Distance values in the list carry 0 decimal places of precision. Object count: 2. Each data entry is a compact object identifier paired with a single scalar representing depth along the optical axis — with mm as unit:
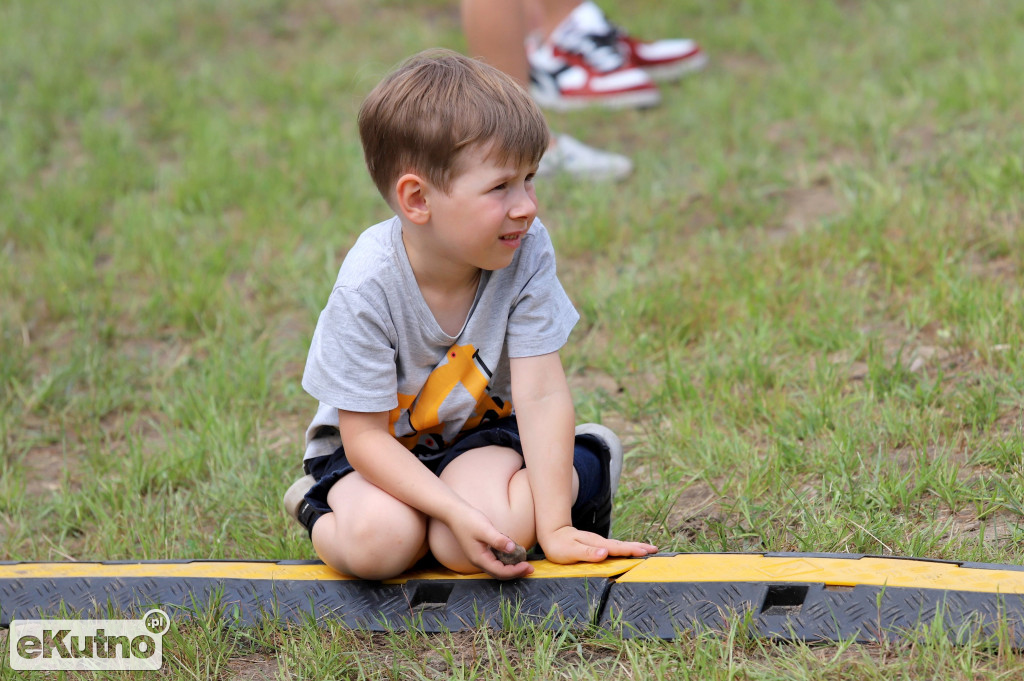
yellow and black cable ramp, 3624
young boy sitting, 3693
